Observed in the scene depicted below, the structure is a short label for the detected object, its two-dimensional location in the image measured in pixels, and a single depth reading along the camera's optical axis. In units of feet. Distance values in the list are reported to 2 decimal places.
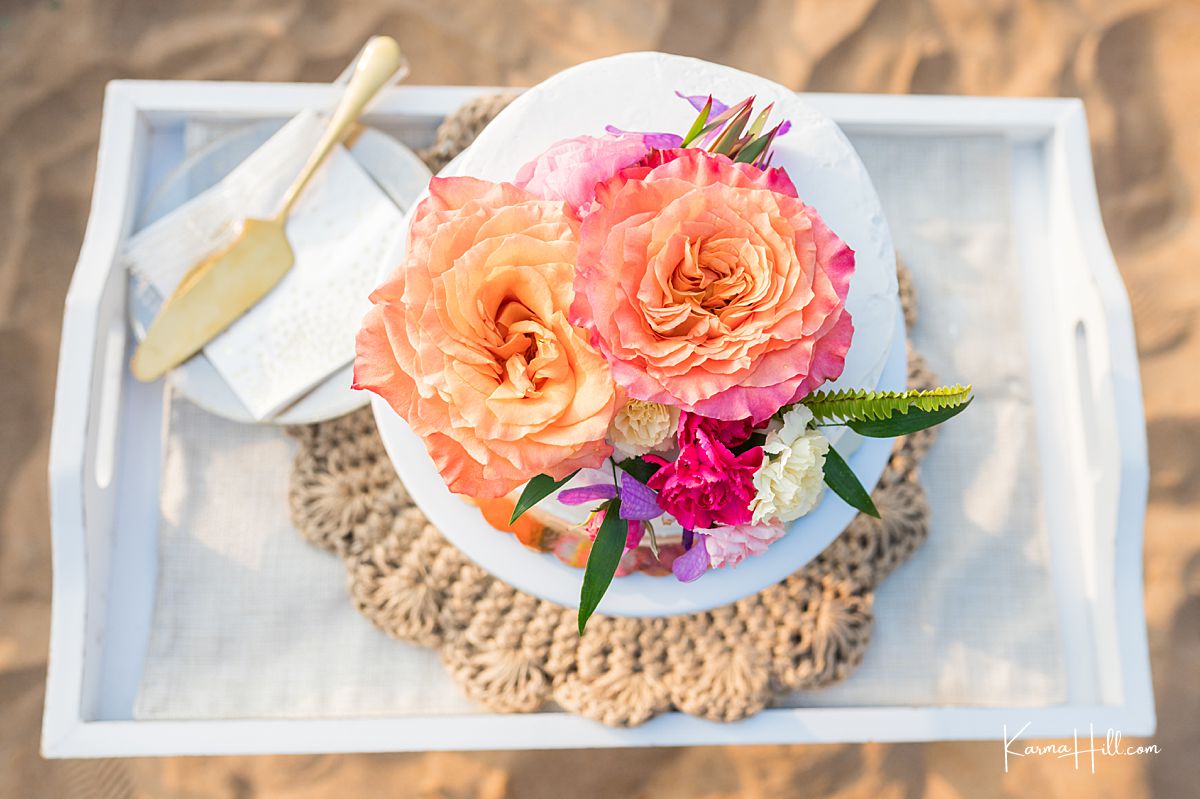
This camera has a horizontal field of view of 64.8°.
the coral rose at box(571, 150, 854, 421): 1.38
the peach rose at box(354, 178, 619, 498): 1.39
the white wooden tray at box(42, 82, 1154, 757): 2.71
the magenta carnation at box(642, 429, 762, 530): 1.56
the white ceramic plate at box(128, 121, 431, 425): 2.85
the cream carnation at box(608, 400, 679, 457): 1.55
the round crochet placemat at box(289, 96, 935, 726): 2.83
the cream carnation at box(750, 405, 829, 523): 1.55
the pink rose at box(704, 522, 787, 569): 1.68
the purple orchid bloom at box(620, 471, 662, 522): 1.73
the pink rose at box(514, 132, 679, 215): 1.56
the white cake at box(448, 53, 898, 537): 2.11
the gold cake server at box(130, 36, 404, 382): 2.83
